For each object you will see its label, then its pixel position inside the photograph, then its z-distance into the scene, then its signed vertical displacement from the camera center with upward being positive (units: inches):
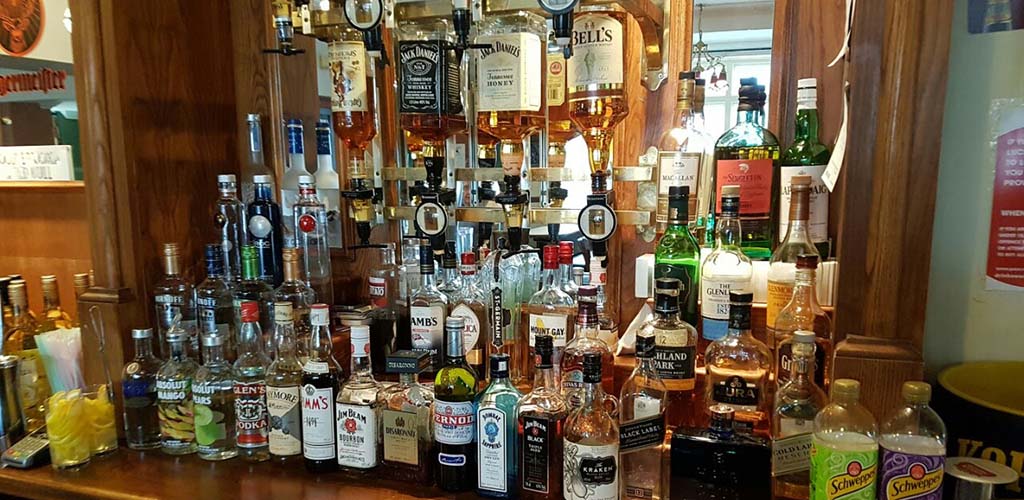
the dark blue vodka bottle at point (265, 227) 55.7 -3.2
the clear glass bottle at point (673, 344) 43.1 -10.6
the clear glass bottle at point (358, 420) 44.7 -15.9
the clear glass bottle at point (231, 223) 56.8 -2.9
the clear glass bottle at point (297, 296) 52.7 -8.8
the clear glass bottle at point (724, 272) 46.1 -5.9
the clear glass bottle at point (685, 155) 49.1 +2.7
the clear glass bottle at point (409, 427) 43.9 -16.1
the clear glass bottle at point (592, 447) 38.8 -15.4
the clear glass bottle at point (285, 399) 46.9 -15.1
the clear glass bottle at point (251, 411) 48.1 -16.4
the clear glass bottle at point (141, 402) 51.1 -16.8
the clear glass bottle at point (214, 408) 48.8 -16.4
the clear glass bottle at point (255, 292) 54.1 -8.6
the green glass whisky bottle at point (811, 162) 47.3 +2.0
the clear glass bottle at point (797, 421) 38.4 -14.2
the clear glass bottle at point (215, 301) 53.4 -9.1
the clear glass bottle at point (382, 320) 56.9 -11.4
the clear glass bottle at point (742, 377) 42.3 -12.3
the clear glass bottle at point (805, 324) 42.8 -9.2
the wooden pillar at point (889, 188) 33.9 +0.0
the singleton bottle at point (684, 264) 48.8 -5.6
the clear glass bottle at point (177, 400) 49.5 -16.0
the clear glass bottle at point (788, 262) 44.8 -5.1
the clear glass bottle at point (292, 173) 56.1 +1.6
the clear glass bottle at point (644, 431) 39.9 -15.1
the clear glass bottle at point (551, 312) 48.8 -9.3
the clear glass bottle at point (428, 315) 51.8 -10.0
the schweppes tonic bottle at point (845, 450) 34.3 -13.8
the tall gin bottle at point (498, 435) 41.7 -15.8
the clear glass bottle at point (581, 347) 43.3 -10.9
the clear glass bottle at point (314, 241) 56.0 -4.6
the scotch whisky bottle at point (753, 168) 48.3 +1.6
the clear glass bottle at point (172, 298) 52.6 -8.9
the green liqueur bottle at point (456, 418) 42.5 -14.9
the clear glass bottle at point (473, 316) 51.9 -10.1
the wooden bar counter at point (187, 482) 44.1 -20.6
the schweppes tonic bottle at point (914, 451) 33.5 -13.7
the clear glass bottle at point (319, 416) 45.4 -15.9
